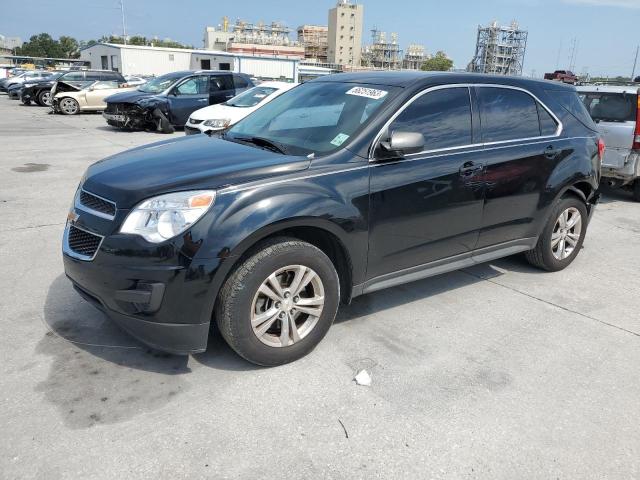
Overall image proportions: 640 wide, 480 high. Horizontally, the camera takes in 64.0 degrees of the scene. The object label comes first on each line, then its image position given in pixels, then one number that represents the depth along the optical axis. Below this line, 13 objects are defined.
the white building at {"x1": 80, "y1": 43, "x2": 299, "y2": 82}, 53.03
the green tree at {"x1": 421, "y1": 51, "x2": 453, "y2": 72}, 124.63
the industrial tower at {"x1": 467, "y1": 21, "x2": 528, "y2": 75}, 113.81
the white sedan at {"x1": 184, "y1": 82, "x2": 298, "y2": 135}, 11.75
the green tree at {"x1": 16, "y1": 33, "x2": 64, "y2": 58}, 124.38
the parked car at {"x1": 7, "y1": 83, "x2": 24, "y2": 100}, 26.61
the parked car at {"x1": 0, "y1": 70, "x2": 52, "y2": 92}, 30.30
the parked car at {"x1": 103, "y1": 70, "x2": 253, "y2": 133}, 14.45
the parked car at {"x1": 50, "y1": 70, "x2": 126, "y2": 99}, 20.39
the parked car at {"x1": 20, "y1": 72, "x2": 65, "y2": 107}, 23.00
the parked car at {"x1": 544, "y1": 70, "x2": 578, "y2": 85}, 46.06
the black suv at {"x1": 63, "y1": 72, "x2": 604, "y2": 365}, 2.82
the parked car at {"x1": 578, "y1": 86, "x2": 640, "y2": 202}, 7.70
